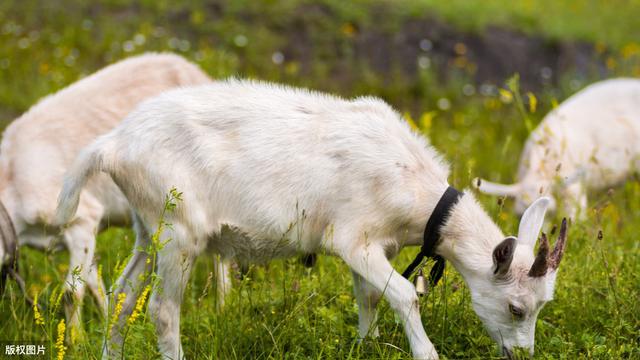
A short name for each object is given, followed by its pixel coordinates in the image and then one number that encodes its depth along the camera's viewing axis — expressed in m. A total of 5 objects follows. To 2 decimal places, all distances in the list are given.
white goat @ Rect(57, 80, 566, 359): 8.07
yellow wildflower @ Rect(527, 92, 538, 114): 10.59
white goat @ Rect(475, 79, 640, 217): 13.36
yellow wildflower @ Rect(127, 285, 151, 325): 6.64
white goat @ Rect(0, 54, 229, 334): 10.83
